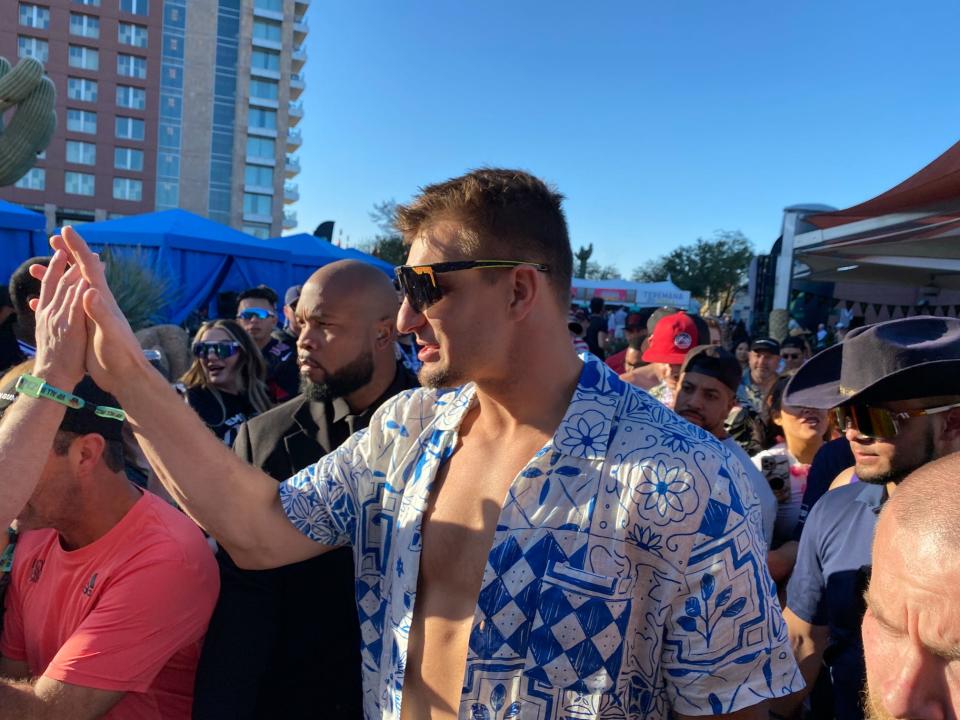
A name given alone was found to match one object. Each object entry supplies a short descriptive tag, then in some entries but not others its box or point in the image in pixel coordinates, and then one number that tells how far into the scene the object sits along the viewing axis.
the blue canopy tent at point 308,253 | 16.14
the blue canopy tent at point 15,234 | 9.34
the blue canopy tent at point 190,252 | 12.75
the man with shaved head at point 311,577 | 2.20
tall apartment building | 60.69
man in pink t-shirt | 1.92
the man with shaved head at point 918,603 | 0.92
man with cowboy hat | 2.19
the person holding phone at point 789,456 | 3.61
